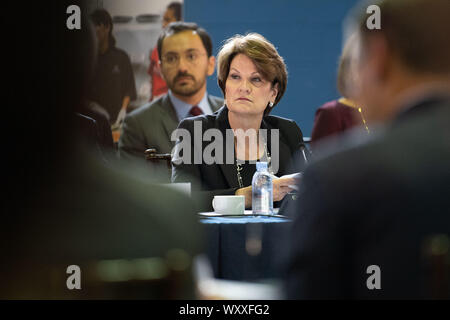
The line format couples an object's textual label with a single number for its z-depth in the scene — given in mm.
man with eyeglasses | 9172
